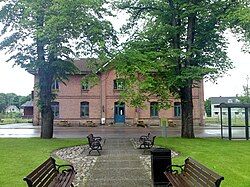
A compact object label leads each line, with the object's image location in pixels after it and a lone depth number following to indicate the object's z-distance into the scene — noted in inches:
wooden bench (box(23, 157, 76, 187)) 134.9
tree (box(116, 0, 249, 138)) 507.2
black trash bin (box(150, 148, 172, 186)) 200.8
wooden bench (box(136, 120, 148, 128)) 953.8
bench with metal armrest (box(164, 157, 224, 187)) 135.0
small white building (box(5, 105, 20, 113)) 2653.9
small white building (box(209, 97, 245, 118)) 2290.2
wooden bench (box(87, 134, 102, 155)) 350.0
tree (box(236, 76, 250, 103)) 1364.2
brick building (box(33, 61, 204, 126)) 1017.1
